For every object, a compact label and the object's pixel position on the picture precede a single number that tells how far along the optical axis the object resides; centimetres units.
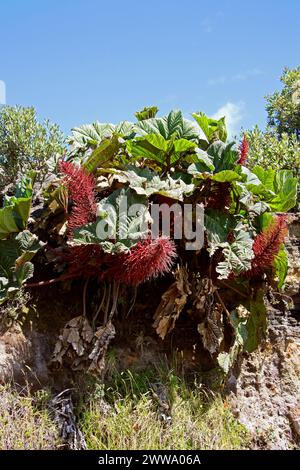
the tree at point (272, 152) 530
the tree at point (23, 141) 589
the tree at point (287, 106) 765
